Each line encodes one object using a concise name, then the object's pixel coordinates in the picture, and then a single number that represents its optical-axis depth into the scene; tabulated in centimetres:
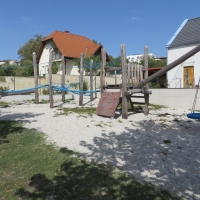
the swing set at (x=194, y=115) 536
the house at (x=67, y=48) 2866
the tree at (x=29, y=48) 4700
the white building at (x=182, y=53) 1552
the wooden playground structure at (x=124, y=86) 737
